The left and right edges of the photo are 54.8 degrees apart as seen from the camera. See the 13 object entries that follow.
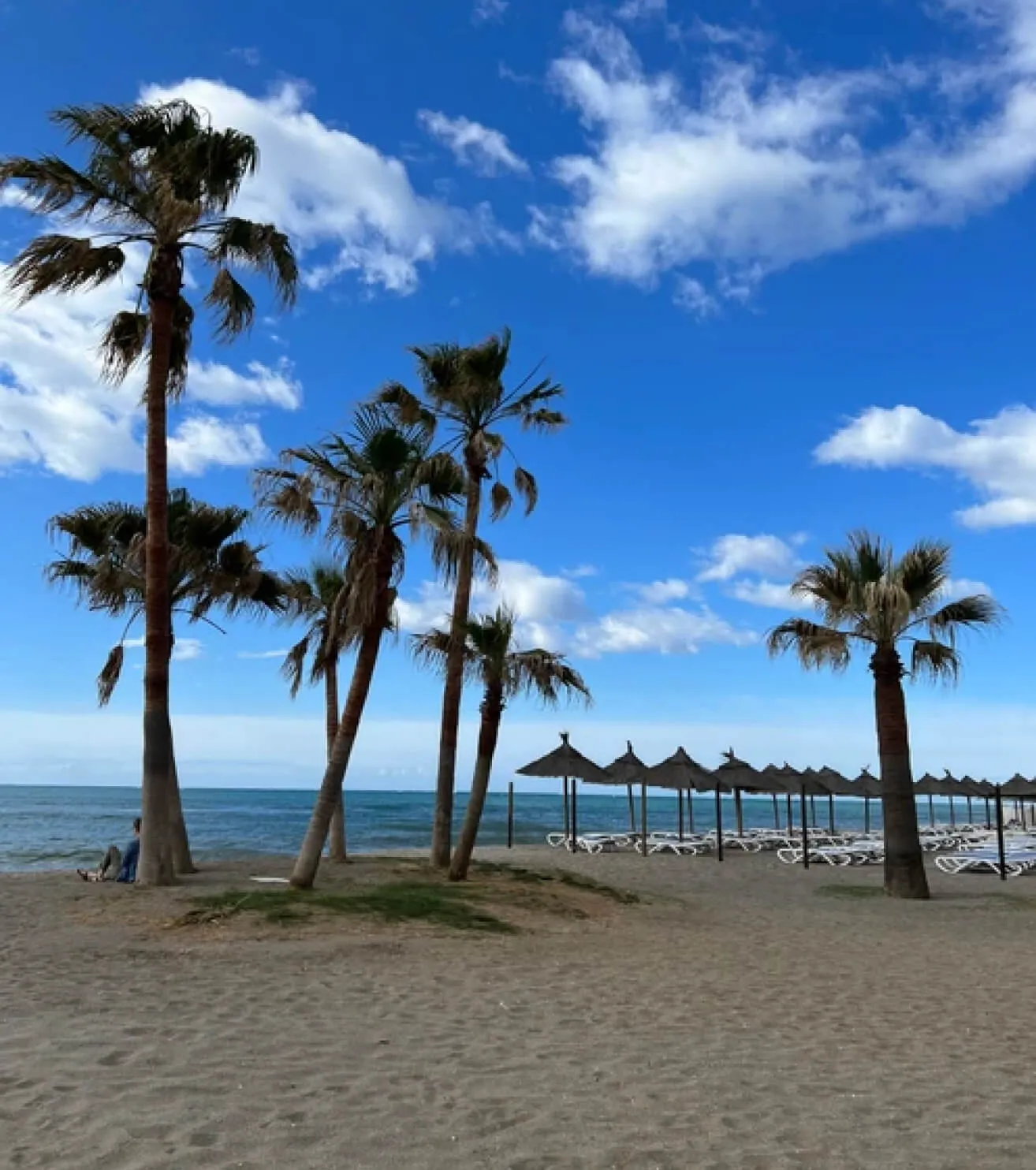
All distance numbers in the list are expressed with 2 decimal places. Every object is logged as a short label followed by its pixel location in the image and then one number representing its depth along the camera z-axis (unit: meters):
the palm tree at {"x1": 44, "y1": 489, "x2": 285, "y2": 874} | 15.74
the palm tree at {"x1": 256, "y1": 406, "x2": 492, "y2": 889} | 13.25
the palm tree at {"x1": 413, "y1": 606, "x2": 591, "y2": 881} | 15.14
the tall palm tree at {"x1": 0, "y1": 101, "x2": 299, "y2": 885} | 13.05
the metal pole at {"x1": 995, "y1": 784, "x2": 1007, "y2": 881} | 19.69
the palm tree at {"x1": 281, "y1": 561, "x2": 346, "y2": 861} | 18.48
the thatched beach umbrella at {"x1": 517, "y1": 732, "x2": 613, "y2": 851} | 25.25
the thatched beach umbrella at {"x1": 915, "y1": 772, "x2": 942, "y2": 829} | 35.41
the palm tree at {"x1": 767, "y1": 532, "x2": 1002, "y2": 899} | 16.16
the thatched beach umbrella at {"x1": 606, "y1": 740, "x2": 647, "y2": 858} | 27.47
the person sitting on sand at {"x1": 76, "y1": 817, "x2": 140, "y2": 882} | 14.81
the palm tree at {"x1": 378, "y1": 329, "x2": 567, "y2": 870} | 16.97
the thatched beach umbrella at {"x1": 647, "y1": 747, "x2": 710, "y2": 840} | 26.62
